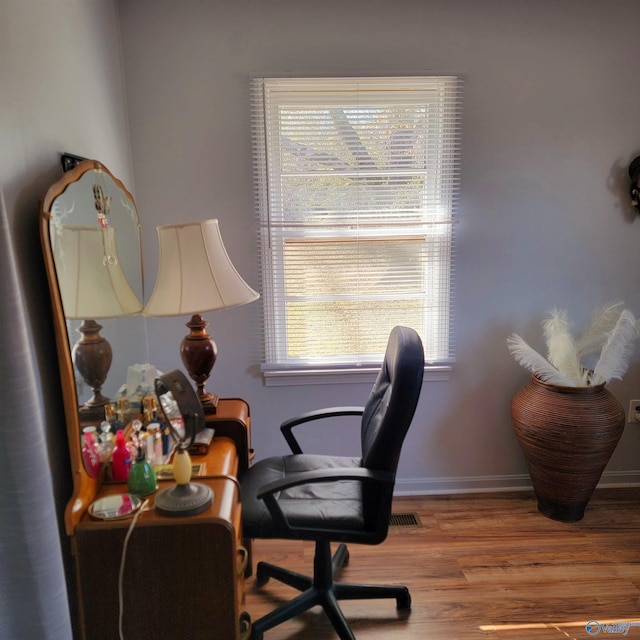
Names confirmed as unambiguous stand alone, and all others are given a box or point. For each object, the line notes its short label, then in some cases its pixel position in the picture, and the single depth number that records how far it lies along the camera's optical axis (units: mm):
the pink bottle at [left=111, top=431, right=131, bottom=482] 1459
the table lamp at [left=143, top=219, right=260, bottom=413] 1644
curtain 987
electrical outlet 2580
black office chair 1507
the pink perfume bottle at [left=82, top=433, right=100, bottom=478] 1372
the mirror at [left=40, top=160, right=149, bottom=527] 1321
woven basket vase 2197
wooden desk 1233
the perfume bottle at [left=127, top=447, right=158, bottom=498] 1369
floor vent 2340
